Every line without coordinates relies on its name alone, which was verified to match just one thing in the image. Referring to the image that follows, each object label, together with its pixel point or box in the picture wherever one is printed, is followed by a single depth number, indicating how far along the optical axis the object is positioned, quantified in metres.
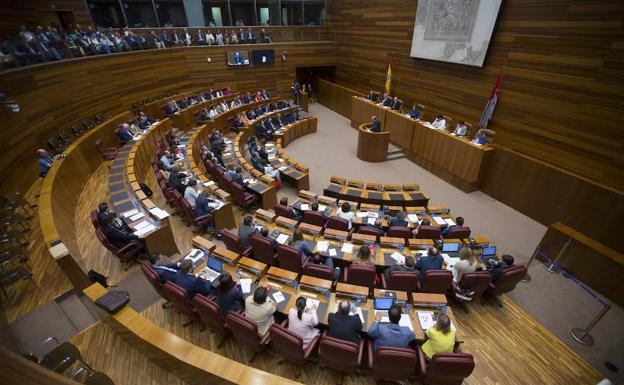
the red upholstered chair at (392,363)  2.93
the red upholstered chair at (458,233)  5.41
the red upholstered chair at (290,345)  3.09
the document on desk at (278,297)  3.79
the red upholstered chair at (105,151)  7.90
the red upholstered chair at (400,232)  5.29
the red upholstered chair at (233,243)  4.88
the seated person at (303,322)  3.34
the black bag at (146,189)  6.61
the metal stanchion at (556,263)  5.43
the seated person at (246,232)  4.84
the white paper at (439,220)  5.83
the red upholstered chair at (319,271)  4.20
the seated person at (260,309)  3.33
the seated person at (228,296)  3.48
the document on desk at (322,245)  4.81
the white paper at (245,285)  3.92
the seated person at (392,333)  3.21
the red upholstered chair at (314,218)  5.60
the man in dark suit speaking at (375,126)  9.70
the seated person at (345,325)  3.24
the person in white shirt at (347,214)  5.63
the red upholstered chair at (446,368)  2.89
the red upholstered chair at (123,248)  4.72
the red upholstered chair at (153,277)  3.81
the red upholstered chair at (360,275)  4.22
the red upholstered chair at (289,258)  4.41
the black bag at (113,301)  2.95
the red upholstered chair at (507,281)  4.28
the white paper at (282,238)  4.89
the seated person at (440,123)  9.42
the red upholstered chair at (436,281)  4.16
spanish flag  12.27
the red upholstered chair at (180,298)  3.60
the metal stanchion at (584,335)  4.24
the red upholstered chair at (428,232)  5.36
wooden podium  9.50
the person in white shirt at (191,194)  5.88
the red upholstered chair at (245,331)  3.25
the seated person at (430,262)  4.29
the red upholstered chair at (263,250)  4.64
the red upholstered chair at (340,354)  3.03
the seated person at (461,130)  8.63
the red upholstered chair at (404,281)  4.12
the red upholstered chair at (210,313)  3.42
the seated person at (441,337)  3.12
